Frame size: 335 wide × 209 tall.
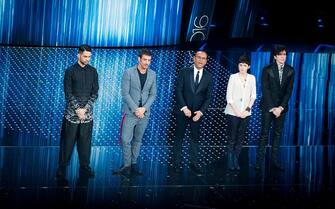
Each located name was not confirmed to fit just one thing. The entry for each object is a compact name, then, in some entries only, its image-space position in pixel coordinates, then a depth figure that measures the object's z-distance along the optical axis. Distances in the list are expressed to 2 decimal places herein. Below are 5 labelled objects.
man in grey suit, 14.79
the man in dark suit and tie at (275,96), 15.65
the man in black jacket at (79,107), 14.51
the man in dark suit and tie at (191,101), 15.44
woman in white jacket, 15.54
